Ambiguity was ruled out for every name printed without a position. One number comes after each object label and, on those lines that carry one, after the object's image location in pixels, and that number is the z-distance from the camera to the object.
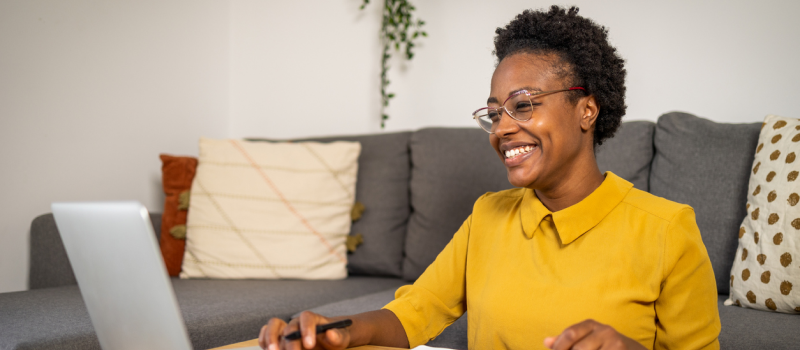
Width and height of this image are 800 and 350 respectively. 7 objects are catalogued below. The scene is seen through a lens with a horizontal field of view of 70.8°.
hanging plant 2.43
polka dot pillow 1.28
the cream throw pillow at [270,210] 1.88
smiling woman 0.84
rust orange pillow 1.93
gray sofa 1.26
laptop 0.59
